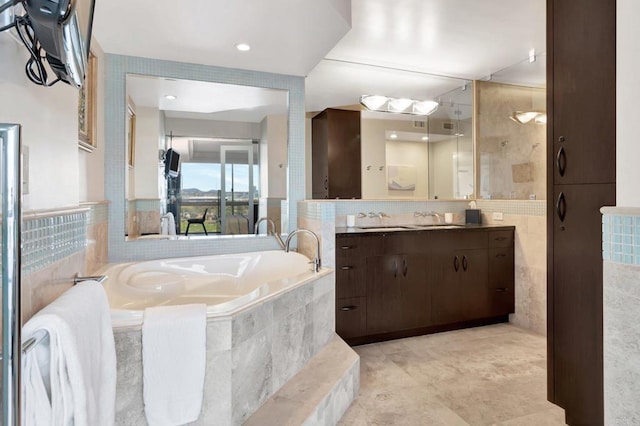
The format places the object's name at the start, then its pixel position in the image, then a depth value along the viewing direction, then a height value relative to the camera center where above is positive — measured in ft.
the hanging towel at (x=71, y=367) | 2.49 -1.25
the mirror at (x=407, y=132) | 11.96 +2.82
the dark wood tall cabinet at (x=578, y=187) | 5.29 +0.34
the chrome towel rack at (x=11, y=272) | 1.74 -0.31
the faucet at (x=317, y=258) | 8.10 -1.12
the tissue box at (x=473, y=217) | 12.72 -0.29
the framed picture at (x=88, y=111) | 7.08 +2.08
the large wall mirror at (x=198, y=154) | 9.32 +1.61
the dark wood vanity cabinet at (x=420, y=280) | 9.52 -2.02
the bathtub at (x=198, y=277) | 7.93 -1.66
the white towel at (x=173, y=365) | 4.55 -2.00
